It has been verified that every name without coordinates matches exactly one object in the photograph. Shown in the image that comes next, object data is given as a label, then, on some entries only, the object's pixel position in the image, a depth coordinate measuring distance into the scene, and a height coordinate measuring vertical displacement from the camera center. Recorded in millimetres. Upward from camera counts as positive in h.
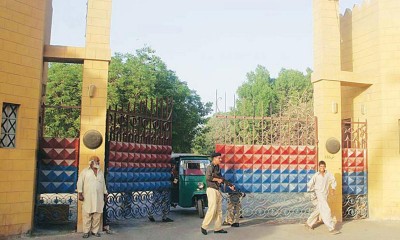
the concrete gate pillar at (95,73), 7961 +1659
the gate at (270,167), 9312 -314
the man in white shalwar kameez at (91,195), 7422 -854
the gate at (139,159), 8367 -165
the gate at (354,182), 9805 -680
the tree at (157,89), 21156 +3649
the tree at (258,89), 32872 +6058
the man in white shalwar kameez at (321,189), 8305 -767
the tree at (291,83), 35747 +6906
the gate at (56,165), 7797 -300
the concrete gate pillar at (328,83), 9516 +1835
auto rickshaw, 10789 -841
